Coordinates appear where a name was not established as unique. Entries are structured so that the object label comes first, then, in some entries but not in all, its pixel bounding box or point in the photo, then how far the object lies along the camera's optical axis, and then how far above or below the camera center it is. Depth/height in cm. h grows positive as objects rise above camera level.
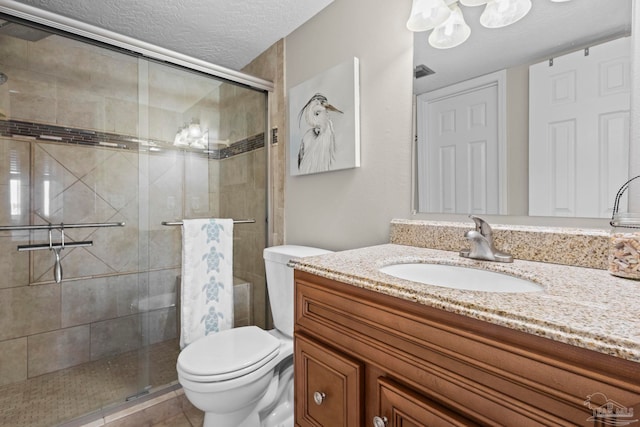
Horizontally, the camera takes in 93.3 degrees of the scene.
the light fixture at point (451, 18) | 101 +70
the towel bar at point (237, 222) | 180 -6
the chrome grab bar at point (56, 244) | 172 -18
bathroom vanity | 41 -24
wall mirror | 85 +52
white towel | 166 -37
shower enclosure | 167 +4
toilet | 116 -63
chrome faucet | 92 -11
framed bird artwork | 146 +48
